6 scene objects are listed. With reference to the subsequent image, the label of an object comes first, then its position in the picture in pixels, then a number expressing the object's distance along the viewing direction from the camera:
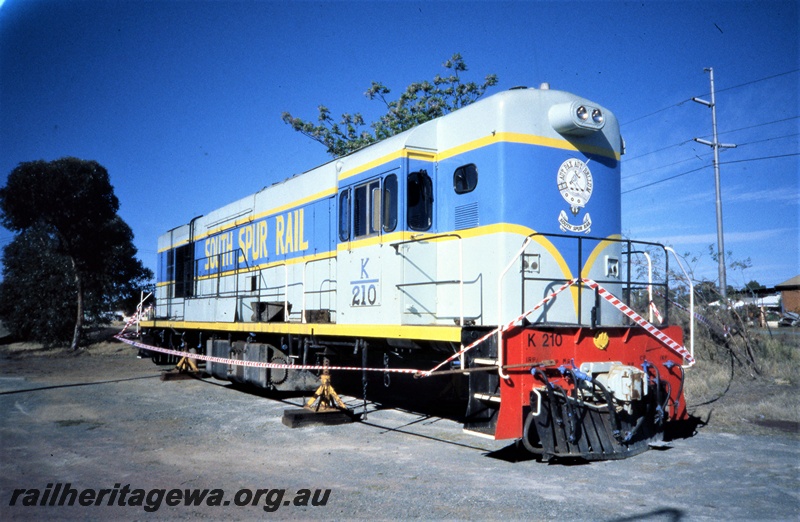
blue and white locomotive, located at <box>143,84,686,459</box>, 6.27
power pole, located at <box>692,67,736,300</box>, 22.32
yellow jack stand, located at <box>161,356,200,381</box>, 15.41
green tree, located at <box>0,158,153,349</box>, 26.08
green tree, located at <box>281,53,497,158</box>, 23.36
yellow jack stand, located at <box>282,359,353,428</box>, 8.99
